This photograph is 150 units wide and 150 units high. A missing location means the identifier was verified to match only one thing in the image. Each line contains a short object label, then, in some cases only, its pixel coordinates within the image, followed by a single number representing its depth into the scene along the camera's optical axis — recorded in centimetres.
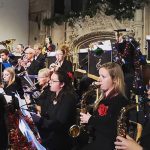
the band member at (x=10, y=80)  514
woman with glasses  345
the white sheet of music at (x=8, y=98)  350
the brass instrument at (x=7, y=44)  985
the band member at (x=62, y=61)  633
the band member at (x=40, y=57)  742
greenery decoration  915
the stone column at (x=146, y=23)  926
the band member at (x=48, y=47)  821
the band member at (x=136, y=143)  201
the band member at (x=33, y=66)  718
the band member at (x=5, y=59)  716
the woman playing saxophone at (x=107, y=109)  296
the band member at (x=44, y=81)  427
